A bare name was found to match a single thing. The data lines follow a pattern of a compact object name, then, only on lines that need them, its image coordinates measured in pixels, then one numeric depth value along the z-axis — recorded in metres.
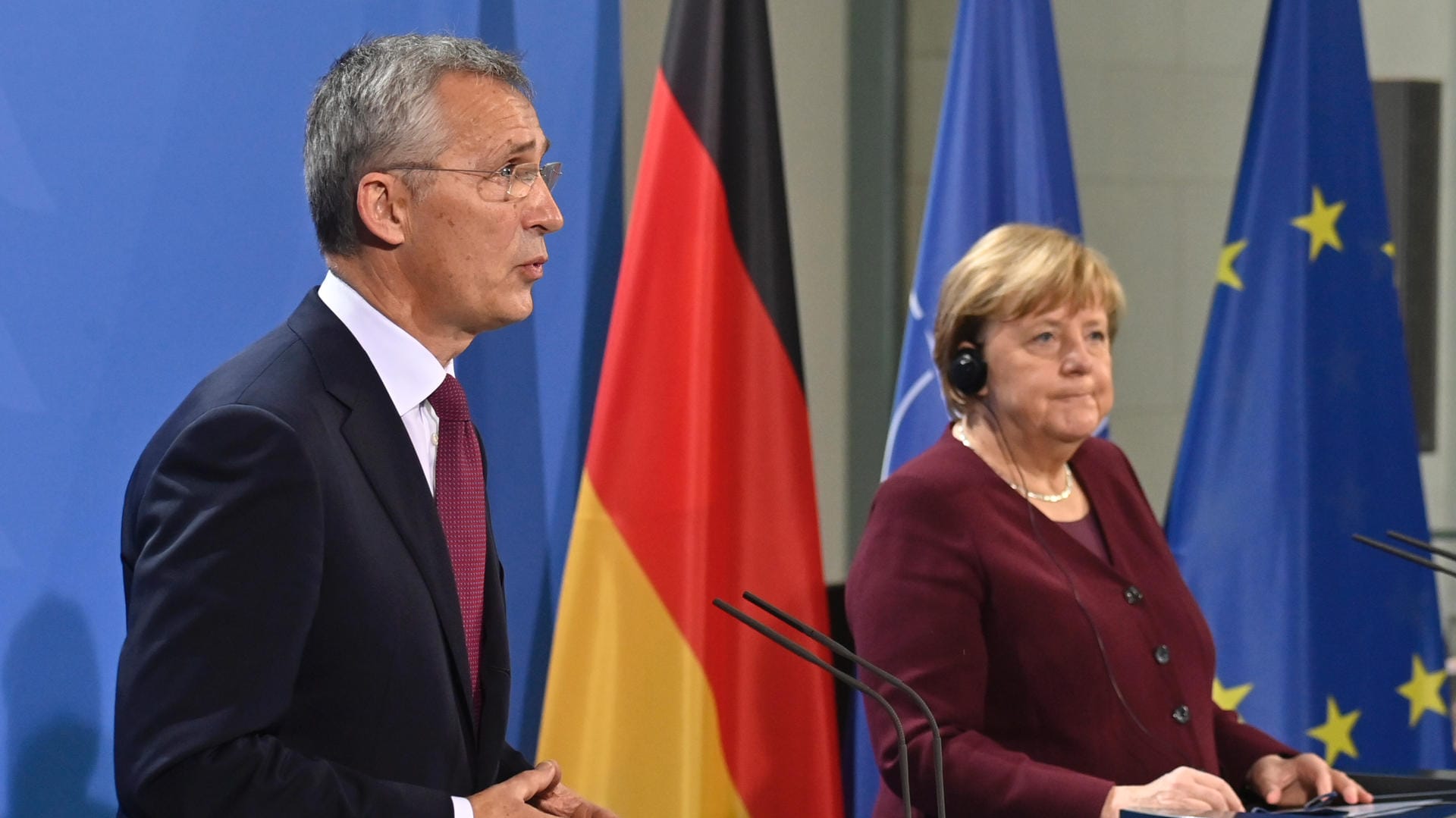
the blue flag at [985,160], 5.73
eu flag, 6.14
